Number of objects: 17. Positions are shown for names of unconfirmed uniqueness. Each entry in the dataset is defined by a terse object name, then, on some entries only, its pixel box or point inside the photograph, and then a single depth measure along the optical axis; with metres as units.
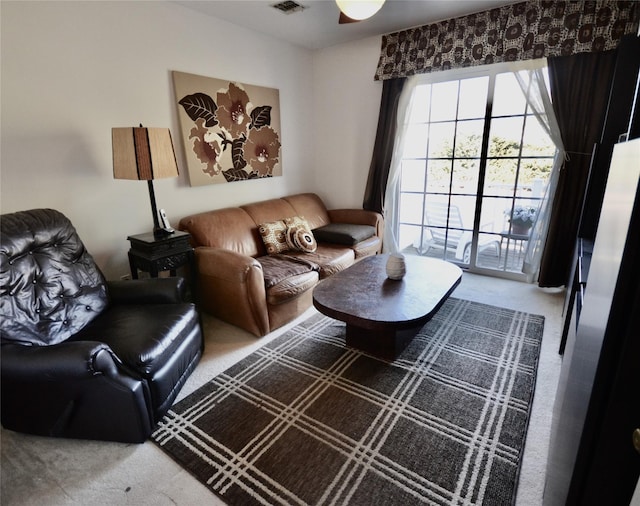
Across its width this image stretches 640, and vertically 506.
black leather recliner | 1.50
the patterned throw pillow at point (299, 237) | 3.36
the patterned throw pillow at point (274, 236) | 3.32
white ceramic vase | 2.53
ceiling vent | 2.91
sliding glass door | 3.35
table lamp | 2.28
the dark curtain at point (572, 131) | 2.80
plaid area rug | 1.44
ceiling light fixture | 1.85
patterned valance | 2.68
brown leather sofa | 2.54
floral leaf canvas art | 3.03
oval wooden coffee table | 2.04
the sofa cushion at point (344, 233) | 3.60
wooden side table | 2.46
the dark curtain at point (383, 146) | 3.83
